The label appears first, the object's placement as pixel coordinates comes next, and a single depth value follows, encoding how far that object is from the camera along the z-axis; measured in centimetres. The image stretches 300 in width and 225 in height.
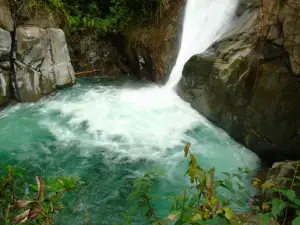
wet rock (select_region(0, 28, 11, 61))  604
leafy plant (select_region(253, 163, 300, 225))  138
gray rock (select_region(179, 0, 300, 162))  415
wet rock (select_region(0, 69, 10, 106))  621
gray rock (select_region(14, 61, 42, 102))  652
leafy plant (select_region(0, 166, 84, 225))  139
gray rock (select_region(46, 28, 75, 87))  733
